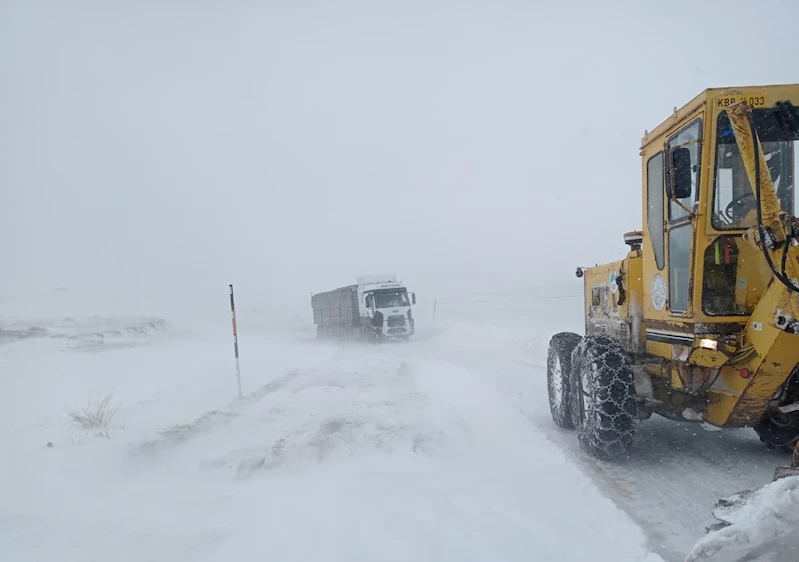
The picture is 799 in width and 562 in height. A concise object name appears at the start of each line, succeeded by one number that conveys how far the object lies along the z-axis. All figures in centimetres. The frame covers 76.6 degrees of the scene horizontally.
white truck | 2522
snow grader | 367
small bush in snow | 590
